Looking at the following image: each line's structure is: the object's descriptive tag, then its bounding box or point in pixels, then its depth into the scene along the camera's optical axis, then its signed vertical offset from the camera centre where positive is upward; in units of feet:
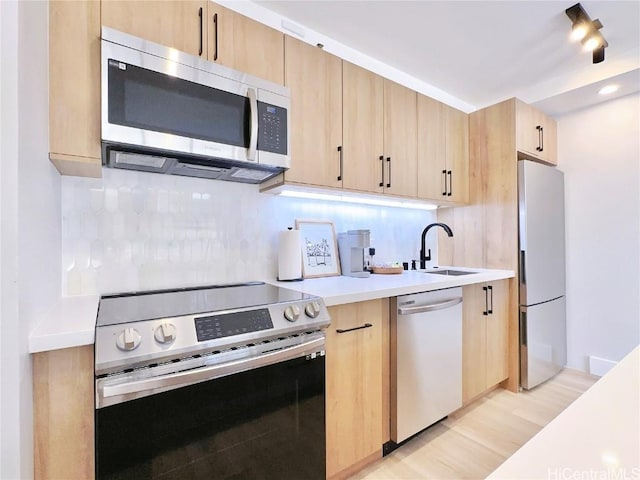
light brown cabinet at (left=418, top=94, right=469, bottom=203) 7.39 +2.23
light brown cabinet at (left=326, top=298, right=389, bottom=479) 4.62 -2.27
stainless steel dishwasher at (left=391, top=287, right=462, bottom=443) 5.29 -2.20
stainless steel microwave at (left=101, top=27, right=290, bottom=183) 3.73 +1.72
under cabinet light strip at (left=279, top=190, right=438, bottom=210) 6.35 +0.96
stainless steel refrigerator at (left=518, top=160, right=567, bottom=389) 7.80 -0.88
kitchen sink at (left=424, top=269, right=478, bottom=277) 8.04 -0.85
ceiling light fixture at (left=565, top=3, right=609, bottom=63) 5.84 +4.12
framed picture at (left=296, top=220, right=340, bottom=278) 6.51 -0.18
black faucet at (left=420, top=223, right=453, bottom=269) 8.38 -0.41
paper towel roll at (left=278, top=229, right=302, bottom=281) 5.88 -0.27
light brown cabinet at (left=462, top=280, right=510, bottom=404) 6.84 -2.29
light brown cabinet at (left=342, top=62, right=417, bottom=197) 6.03 +2.22
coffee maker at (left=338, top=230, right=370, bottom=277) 6.69 -0.26
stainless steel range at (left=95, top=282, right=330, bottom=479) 2.92 -1.55
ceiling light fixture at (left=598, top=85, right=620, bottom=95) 7.78 +3.79
